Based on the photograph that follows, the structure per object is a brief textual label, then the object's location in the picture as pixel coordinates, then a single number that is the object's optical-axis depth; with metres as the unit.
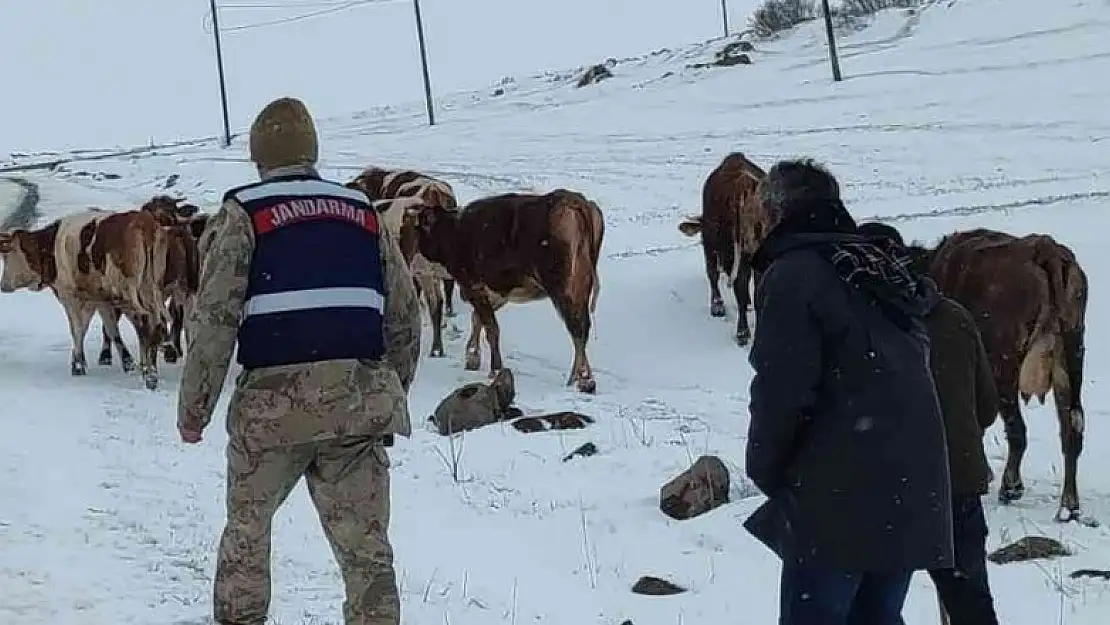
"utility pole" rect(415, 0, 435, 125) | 51.88
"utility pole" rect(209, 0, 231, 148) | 54.45
